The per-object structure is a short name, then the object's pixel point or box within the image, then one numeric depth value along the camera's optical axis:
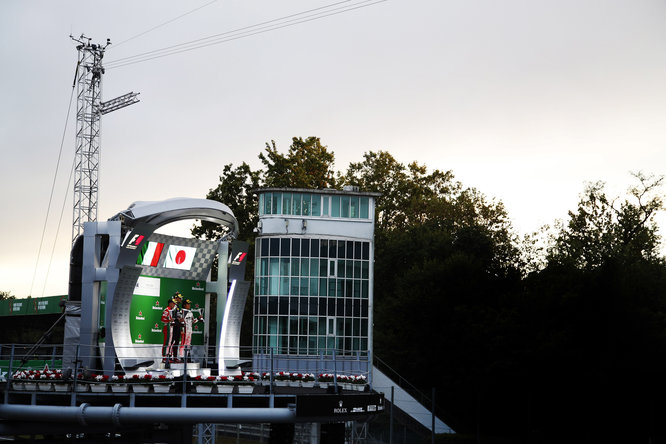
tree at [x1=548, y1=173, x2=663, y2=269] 53.06
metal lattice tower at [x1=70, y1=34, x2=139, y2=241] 73.38
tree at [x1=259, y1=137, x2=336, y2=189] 60.41
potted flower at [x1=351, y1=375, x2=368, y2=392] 24.73
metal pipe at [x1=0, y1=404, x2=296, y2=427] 19.48
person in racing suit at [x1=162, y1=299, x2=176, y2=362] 25.73
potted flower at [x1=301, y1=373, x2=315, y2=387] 25.11
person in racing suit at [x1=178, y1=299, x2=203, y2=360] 26.27
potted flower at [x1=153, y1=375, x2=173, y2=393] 20.19
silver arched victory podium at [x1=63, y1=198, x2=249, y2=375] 23.41
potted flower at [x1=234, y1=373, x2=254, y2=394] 20.31
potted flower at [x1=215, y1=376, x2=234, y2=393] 20.28
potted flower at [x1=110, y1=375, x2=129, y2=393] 20.25
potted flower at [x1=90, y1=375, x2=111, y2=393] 20.42
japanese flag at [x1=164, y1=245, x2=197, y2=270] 26.69
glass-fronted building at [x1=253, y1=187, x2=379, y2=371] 47.09
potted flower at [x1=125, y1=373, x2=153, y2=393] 20.19
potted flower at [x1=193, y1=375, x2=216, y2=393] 20.25
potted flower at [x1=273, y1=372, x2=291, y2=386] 25.35
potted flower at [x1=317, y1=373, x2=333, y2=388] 25.39
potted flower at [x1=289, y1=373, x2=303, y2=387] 25.23
